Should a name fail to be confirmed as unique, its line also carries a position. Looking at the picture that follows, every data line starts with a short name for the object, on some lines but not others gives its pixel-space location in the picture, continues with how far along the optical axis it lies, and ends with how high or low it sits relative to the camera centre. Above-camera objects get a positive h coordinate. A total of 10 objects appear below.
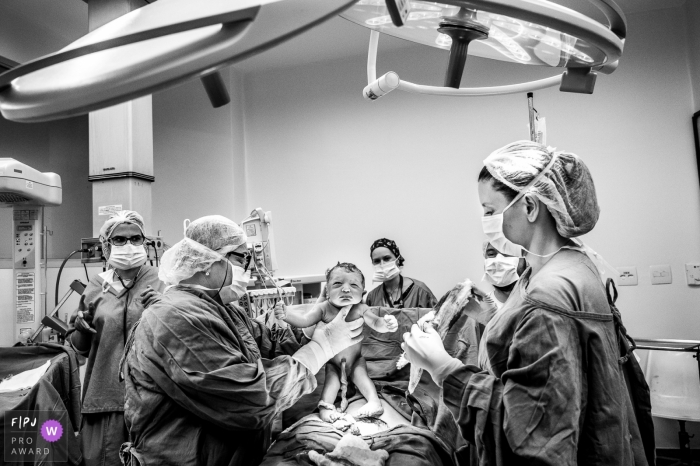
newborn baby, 2.54 -0.33
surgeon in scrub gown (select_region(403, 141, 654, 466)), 1.15 -0.26
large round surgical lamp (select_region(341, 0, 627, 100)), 0.65 +0.37
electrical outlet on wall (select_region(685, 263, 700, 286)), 4.13 -0.27
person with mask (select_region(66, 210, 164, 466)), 2.81 -0.33
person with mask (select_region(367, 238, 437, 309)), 3.88 -0.24
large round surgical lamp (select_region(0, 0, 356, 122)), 0.40 +0.18
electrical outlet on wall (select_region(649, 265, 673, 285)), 4.22 -0.27
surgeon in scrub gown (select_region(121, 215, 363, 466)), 1.67 -0.41
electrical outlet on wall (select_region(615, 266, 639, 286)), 4.30 -0.29
